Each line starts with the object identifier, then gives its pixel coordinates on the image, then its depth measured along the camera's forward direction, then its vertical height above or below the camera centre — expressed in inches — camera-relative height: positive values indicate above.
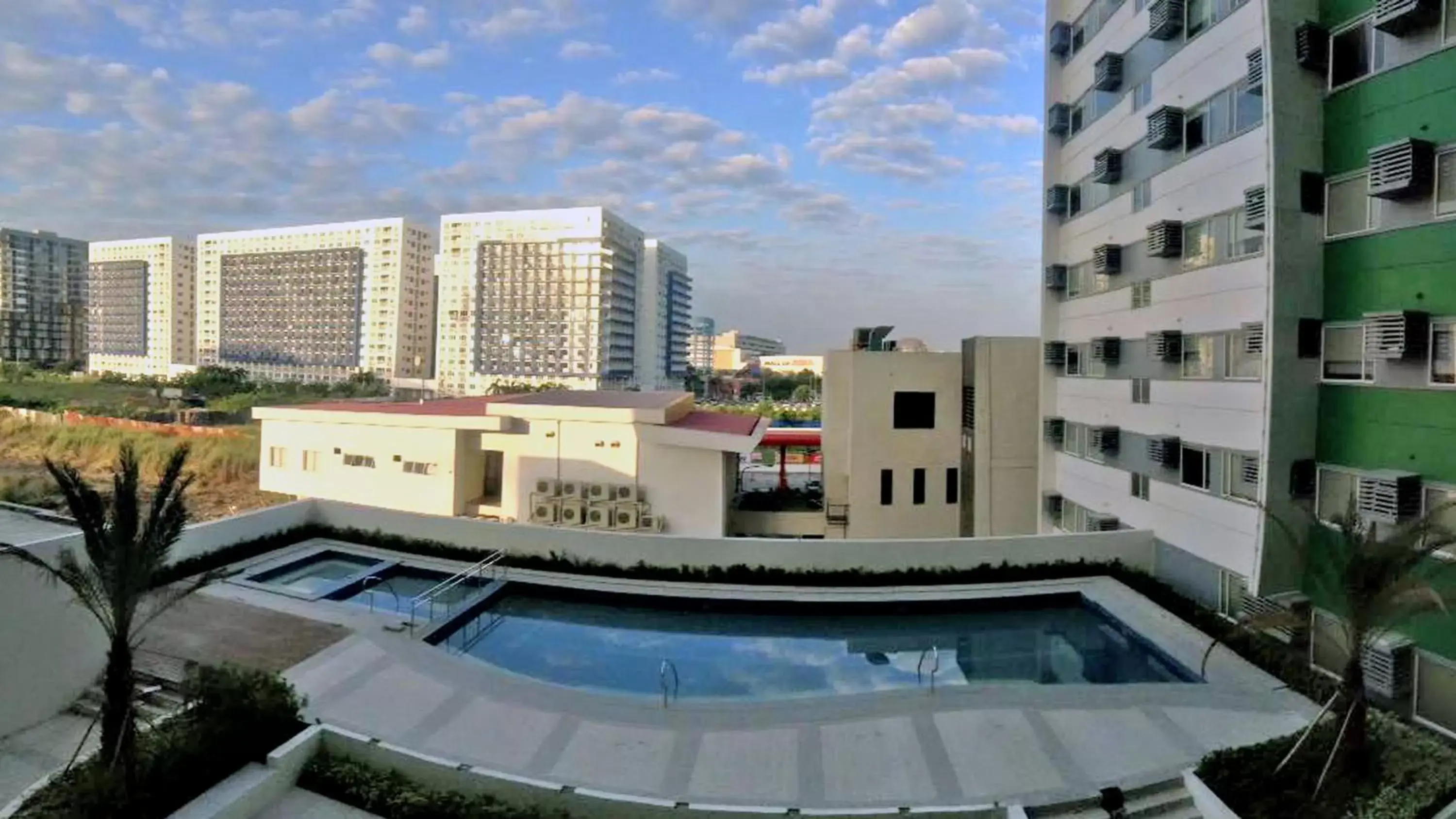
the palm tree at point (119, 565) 227.5 -51.9
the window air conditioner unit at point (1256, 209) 386.6 +103.2
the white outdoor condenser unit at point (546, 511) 748.0 -109.9
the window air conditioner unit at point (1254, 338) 408.5 +37.8
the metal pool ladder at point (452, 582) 452.1 -117.6
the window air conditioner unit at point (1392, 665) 324.5 -110.2
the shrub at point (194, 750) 220.5 -115.2
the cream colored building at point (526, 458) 719.7 -60.5
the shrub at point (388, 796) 240.1 -130.5
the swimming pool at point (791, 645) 379.6 -137.5
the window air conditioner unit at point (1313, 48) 373.4 +177.8
